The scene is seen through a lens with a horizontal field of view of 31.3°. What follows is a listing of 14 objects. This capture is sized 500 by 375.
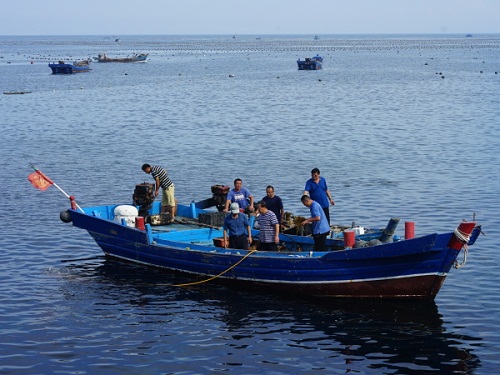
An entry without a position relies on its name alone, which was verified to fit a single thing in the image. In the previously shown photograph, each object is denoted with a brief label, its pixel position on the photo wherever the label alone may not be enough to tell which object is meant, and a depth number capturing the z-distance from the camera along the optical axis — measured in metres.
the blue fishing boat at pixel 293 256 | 20.05
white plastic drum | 25.98
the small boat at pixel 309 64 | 123.94
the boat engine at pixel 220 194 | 26.34
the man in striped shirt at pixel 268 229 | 22.17
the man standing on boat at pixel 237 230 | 22.52
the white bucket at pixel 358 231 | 23.34
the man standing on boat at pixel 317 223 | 21.62
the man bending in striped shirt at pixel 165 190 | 26.50
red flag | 27.00
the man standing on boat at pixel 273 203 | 22.91
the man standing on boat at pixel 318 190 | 23.83
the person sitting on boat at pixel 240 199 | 24.19
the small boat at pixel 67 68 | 118.06
